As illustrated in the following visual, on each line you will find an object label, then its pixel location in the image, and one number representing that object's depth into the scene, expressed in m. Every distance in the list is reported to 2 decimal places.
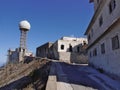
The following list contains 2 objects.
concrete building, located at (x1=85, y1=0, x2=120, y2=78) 6.10
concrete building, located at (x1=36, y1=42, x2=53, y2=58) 24.38
